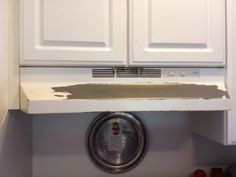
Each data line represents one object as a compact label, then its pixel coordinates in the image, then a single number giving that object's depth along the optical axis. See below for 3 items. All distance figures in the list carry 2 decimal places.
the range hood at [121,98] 1.06
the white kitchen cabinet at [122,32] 1.24
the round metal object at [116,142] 1.67
